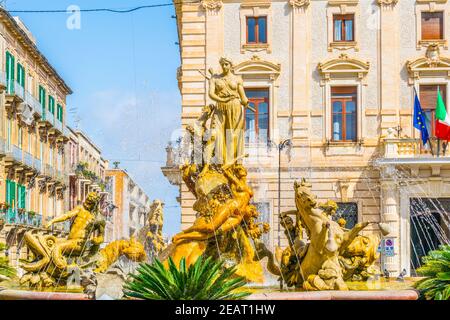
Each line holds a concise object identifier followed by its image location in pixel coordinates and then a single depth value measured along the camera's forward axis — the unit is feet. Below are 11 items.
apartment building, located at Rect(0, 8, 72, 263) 129.80
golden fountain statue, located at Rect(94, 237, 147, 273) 49.62
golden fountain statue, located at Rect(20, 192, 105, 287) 45.80
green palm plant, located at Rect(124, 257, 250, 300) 34.88
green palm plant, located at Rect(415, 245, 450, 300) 38.09
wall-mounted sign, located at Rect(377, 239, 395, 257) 91.91
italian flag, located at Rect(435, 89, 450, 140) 92.22
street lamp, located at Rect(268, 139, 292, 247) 97.25
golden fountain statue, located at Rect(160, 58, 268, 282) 47.52
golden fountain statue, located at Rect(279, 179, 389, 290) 40.47
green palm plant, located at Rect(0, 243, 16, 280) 46.85
